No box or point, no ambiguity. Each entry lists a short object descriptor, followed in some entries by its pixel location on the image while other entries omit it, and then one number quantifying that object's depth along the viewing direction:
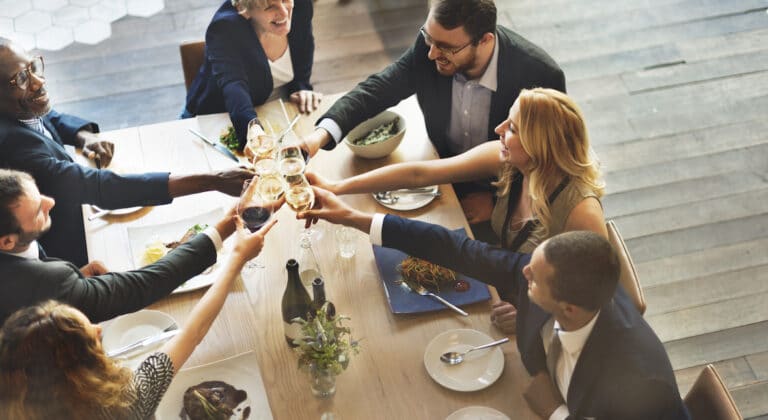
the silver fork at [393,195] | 2.51
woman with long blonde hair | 2.14
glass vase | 1.91
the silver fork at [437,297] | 2.17
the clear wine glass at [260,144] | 2.47
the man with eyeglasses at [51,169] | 2.42
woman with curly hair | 1.61
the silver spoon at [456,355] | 2.05
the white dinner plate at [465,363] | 2.01
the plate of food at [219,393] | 1.93
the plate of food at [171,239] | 2.26
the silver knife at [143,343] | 2.08
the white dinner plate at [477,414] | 1.92
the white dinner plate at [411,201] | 2.48
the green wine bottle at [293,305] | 2.07
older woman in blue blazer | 2.80
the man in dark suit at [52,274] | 2.03
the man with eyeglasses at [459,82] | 2.53
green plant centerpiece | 1.85
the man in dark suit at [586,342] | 1.76
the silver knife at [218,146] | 2.66
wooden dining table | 1.97
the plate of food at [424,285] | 2.19
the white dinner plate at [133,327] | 2.13
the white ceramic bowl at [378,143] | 2.63
